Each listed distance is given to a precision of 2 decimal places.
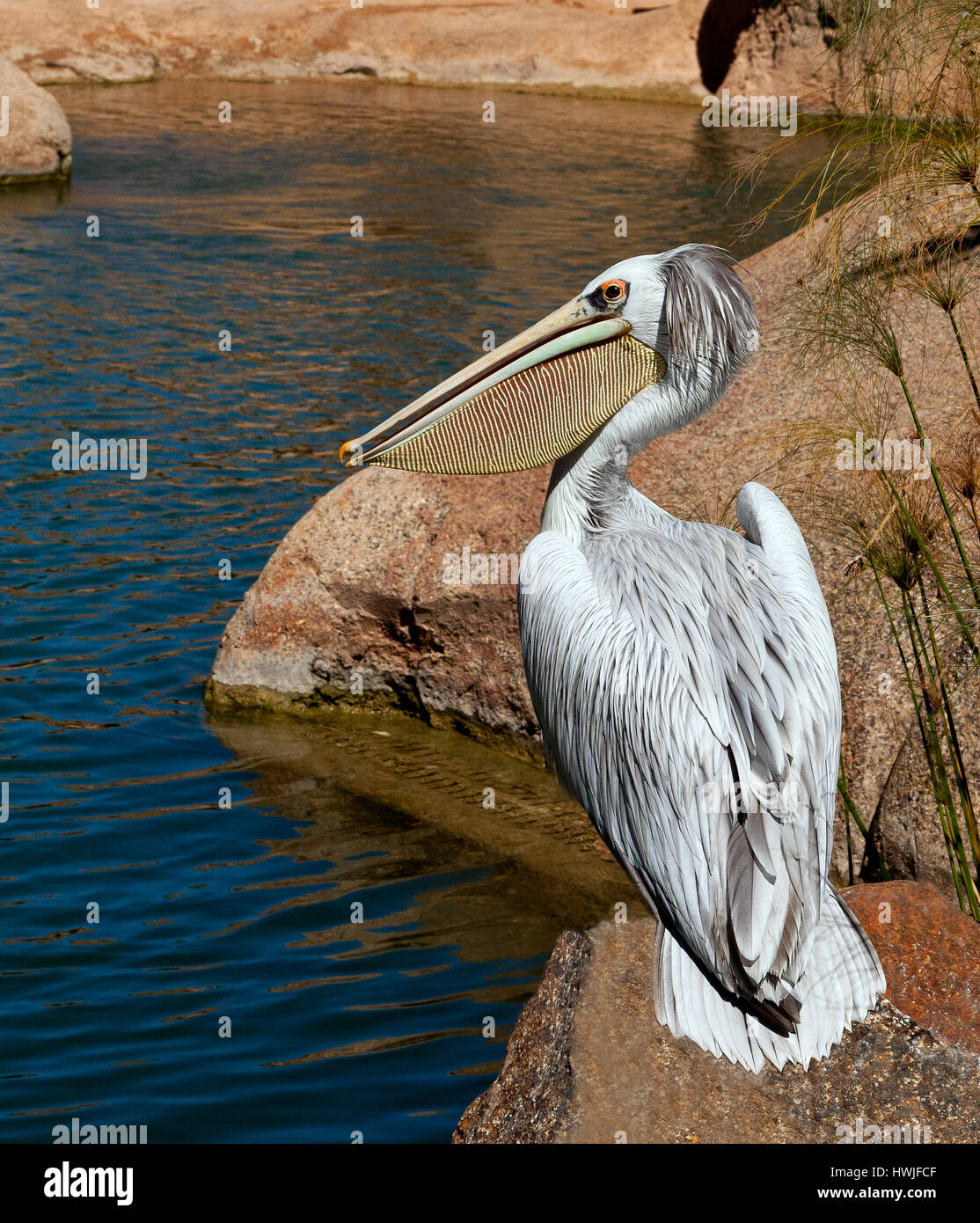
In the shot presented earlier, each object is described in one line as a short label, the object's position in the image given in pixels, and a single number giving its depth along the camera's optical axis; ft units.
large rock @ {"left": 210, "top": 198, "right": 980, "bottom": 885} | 22.47
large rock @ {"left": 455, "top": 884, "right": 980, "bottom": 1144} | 12.17
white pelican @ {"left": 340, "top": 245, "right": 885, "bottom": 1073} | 12.57
